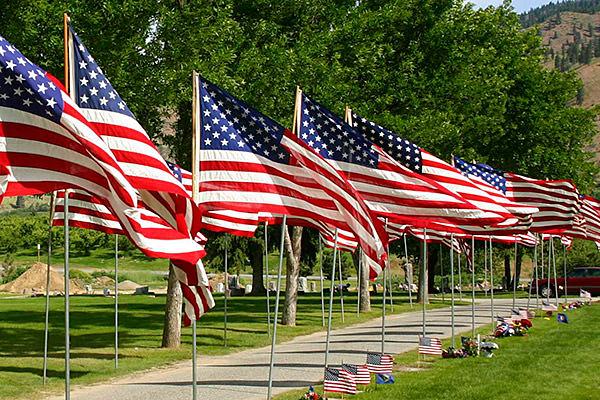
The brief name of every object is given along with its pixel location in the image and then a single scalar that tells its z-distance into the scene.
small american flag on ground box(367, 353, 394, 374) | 15.55
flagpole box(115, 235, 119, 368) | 18.09
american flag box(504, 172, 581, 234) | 26.62
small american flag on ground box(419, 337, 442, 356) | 17.86
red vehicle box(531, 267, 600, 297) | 48.41
